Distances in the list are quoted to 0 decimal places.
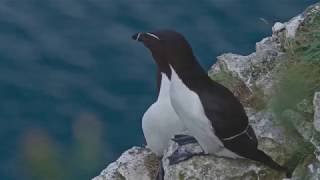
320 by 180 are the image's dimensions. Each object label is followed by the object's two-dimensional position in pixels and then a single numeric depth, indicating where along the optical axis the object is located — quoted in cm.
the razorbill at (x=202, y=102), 854
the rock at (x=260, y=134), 894
